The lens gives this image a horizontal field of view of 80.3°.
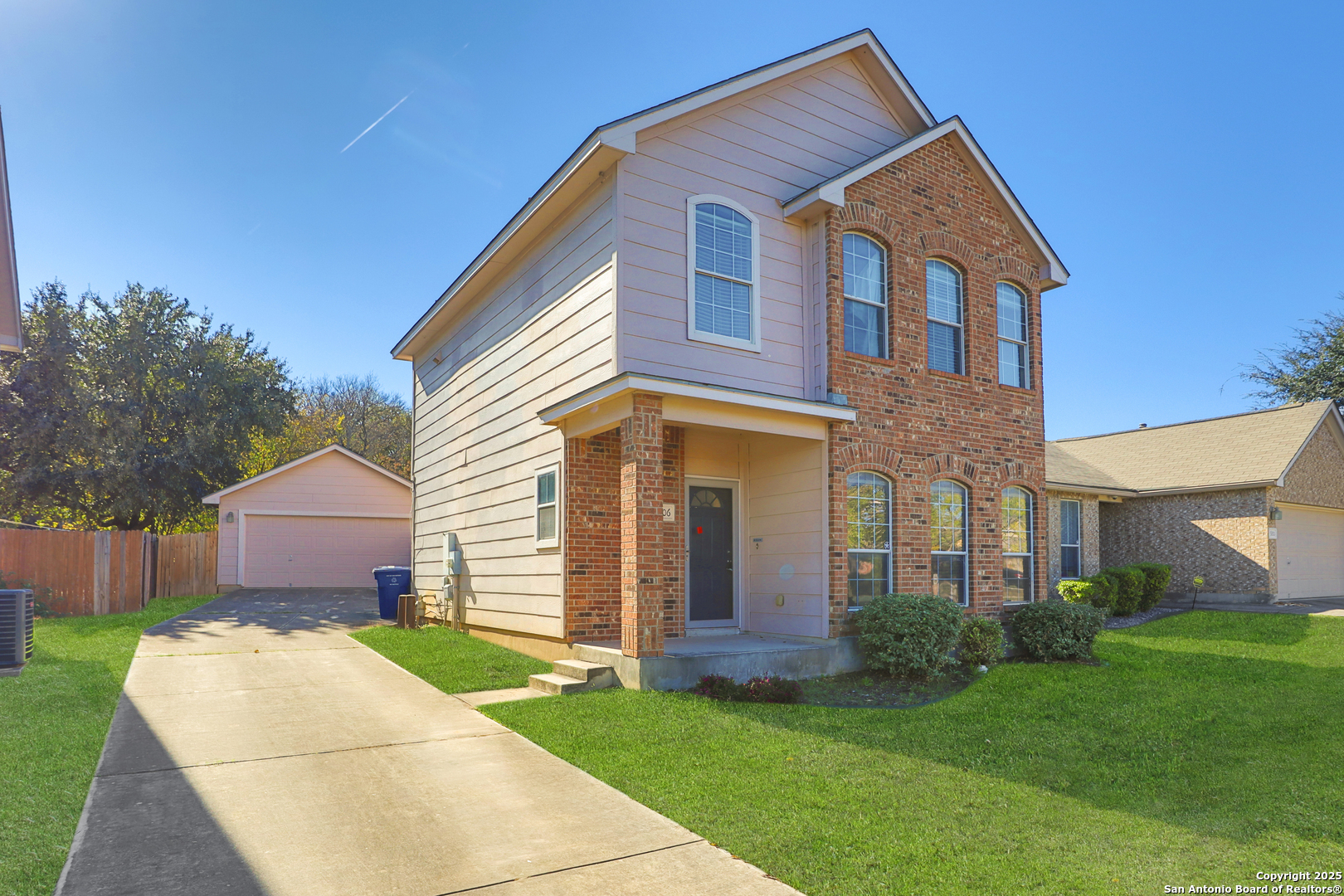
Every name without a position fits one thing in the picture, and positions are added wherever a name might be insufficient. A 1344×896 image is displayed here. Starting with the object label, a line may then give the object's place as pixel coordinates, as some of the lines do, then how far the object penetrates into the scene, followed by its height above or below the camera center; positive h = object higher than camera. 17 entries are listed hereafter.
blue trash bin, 15.75 -1.62
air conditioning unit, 9.12 -1.46
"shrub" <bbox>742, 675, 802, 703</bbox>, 8.33 -1.98
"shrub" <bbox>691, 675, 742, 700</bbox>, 8.28 -1.93
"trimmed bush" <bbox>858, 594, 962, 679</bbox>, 9.55 -1.59
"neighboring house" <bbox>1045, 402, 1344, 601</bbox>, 19.45 -0.10
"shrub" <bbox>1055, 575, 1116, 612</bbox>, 16.70 -1.88
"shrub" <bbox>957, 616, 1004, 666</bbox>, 10.41 -1.85
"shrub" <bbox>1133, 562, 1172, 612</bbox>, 18.84 -1.91
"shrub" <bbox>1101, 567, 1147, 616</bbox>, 17.94 -1.95
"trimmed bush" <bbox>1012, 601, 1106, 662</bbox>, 11.21 -1.80
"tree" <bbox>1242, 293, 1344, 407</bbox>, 30.42 +5.32
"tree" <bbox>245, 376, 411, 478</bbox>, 37.16 +4.07
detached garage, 22.12 -0.57
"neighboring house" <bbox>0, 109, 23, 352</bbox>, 8.45 +2.50
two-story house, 9.45 +1.74
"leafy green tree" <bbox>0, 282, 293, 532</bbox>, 25.22 +3.03
